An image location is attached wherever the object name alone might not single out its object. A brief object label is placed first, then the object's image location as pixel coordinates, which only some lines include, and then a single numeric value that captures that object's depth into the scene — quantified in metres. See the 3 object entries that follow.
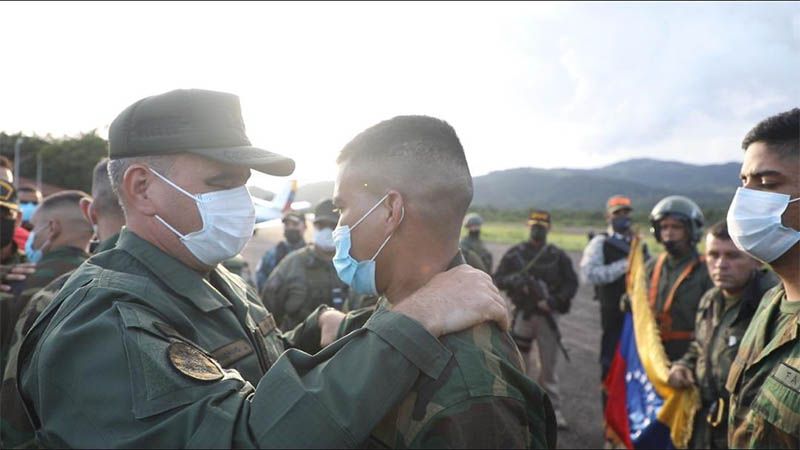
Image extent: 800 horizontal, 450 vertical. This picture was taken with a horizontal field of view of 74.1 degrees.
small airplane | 30.50
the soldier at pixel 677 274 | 5.27
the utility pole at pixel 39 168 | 42.47
